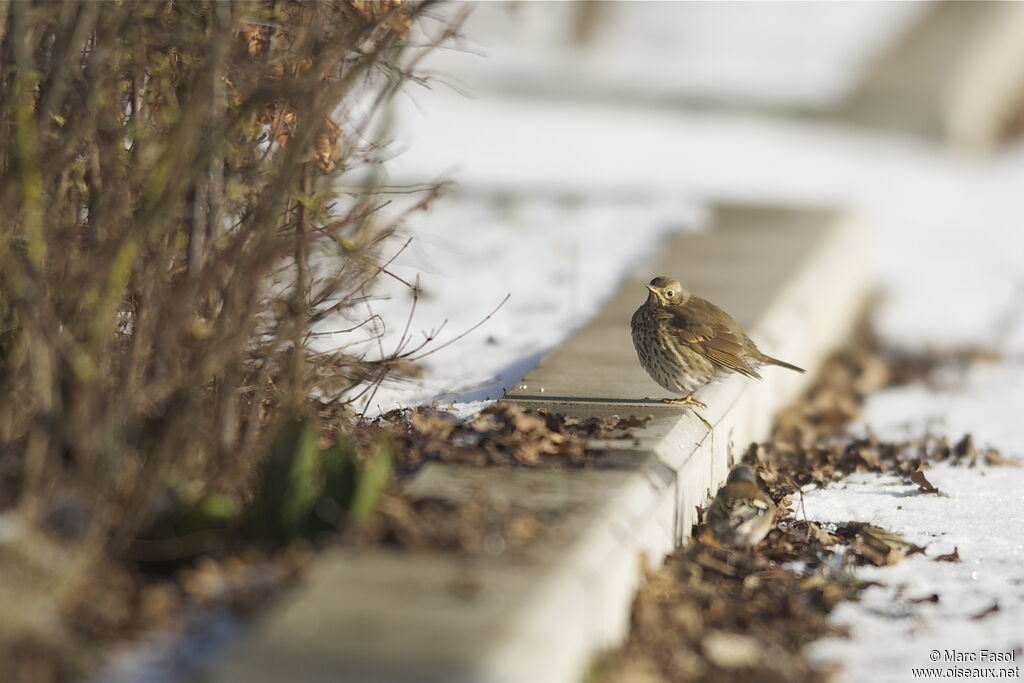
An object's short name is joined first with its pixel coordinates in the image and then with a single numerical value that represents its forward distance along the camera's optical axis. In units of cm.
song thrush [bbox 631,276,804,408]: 1251
